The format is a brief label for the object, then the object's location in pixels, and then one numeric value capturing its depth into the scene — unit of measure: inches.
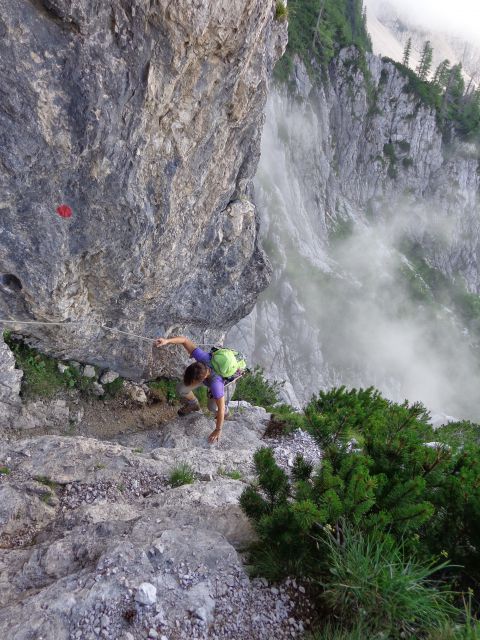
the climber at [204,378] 333.1
